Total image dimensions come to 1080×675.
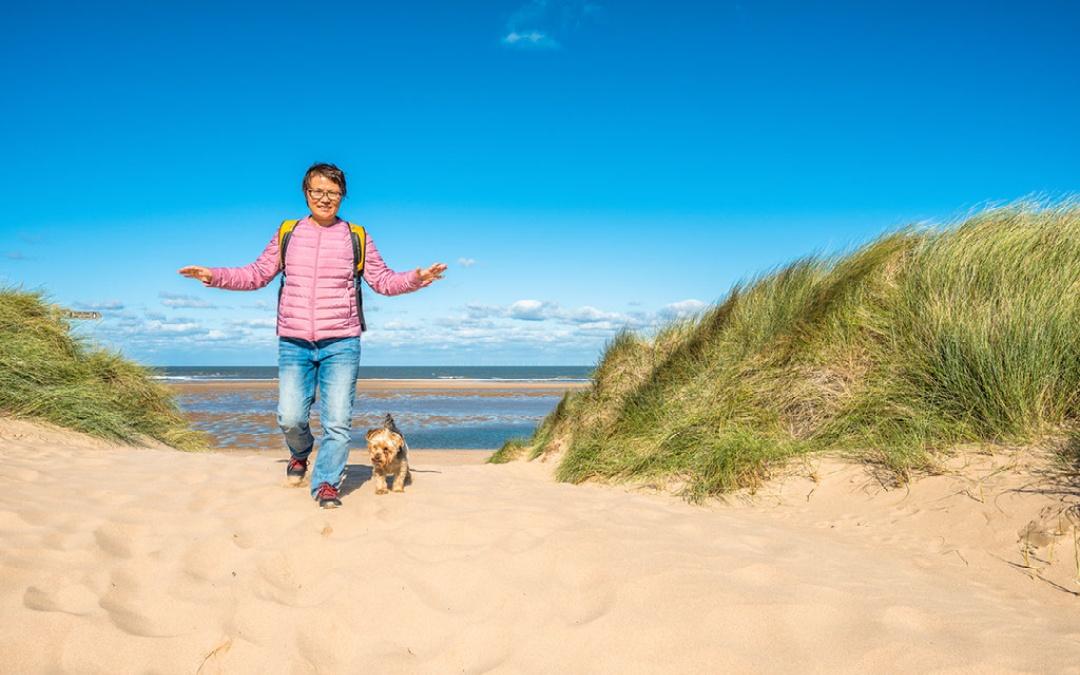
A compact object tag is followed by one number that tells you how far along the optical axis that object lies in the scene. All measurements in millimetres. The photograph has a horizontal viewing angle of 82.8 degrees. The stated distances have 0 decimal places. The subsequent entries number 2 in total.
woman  4359
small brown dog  4648
